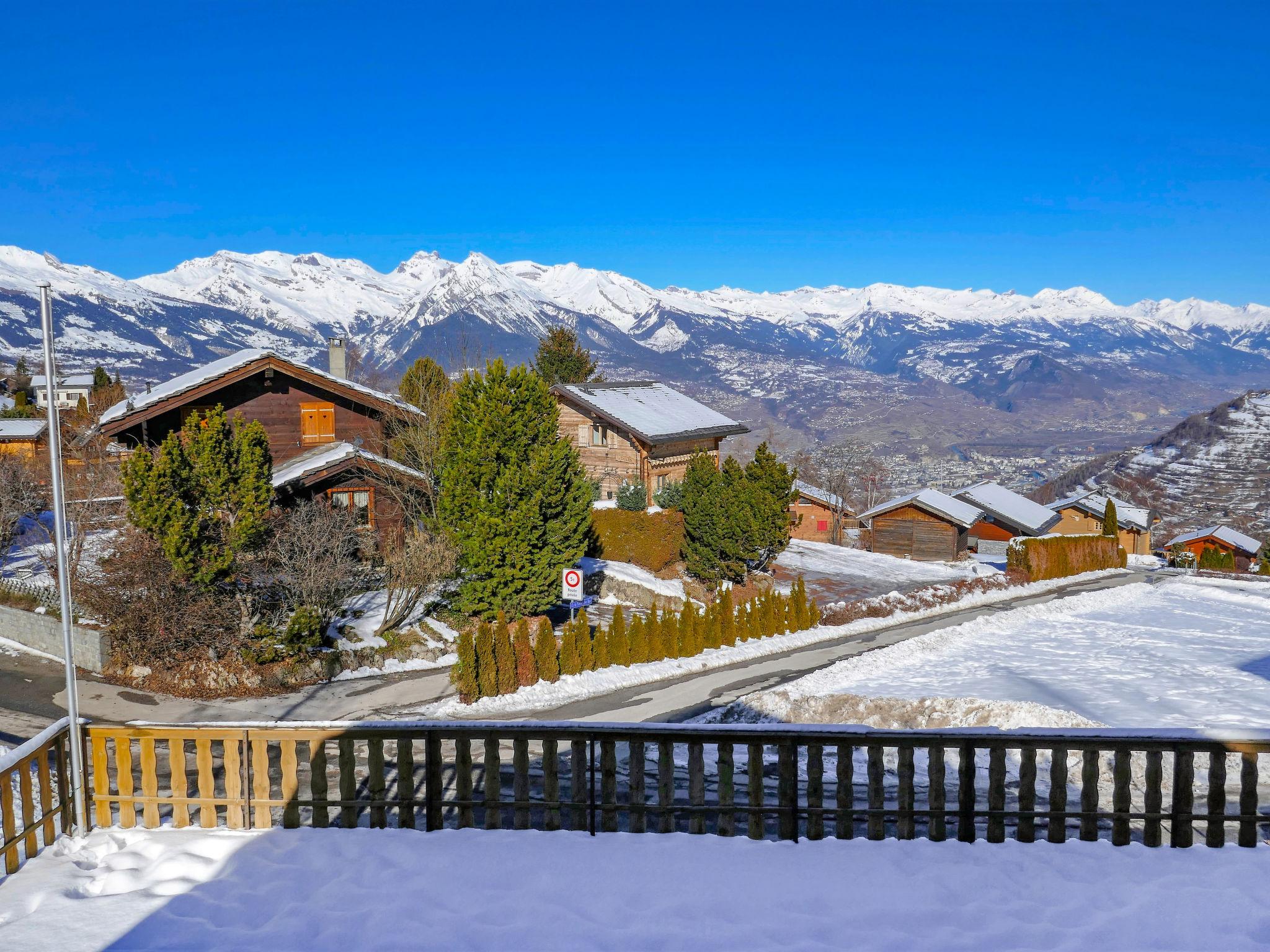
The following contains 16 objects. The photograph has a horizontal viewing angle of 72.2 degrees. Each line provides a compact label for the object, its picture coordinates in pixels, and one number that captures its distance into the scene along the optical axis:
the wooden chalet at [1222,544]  63.84
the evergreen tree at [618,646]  21.34
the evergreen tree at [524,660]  19.44
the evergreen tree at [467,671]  18.52
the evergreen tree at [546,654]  19.61
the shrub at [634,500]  36.75
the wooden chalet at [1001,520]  54.22
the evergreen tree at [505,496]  22.02
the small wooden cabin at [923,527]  45.94
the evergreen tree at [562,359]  54.94
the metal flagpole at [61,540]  7.18
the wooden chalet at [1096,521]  62.41
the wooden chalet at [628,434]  40.53
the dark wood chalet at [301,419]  26.75
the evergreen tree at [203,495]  18.41
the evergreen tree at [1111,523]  50.84
